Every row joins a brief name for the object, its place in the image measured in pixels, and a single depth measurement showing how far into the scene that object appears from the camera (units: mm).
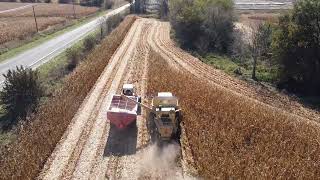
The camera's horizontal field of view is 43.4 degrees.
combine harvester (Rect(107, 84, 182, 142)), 25188
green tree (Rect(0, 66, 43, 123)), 33000
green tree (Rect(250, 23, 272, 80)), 46469
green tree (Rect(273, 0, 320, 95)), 40906
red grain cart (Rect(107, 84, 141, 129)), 26781
